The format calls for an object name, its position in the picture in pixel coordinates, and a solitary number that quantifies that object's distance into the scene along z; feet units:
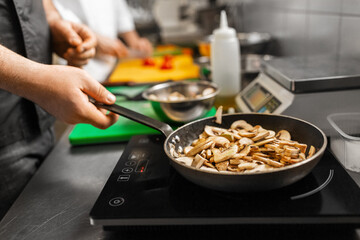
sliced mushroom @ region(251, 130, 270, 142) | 2.34
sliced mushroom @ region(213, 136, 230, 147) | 2.31
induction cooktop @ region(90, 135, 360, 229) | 1.70
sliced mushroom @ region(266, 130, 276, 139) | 2.32
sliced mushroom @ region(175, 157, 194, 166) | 2.14
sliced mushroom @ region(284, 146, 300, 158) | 2.02
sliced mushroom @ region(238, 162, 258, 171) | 1.98
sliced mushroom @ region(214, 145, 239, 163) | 2.07
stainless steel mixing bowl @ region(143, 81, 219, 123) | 3.26
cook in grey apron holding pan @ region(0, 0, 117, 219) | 2.52
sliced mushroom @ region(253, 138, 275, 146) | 2.25
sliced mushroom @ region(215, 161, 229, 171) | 2.04
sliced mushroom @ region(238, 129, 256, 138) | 2.39
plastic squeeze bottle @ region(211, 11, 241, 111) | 3.90
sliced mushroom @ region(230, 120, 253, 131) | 2.62
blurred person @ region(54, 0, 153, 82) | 6.38
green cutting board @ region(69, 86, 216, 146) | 3.40
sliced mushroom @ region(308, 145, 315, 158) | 2.08
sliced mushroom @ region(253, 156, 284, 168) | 1.97
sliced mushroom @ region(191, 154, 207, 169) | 2.06
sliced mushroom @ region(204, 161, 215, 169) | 2.06
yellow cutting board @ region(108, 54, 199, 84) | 6.03
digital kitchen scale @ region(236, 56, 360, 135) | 2.73
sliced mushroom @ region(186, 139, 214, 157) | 2.24
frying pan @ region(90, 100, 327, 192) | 1.73
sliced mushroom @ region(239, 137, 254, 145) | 2.30
